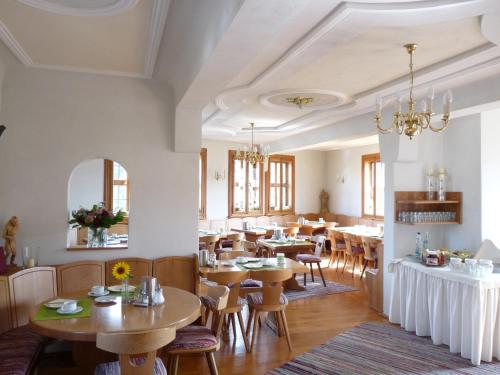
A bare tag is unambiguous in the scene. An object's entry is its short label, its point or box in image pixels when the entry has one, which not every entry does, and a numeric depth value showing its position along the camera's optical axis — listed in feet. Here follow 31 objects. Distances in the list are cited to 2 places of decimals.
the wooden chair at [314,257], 24.29
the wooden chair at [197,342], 10.64
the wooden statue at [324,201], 40.19
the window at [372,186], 34.04
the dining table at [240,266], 15.47
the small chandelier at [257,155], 28.91
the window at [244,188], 35.42
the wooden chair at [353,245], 27.63
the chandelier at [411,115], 11.88
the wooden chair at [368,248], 25.22
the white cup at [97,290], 11.96
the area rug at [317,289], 22.08
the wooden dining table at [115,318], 9.07
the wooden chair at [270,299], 14.62
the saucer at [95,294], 11.85
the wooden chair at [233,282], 14.67
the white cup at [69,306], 10.21
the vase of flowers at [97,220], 14.55
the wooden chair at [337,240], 29.43
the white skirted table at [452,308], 13.71
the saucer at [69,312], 10.13
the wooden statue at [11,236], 13.39
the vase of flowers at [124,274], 10.82
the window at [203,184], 33.83
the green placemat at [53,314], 9.83
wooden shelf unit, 18.80
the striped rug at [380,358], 13.03
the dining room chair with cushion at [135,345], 8.12
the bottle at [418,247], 18.11
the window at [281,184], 38.05
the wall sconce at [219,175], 34.50
